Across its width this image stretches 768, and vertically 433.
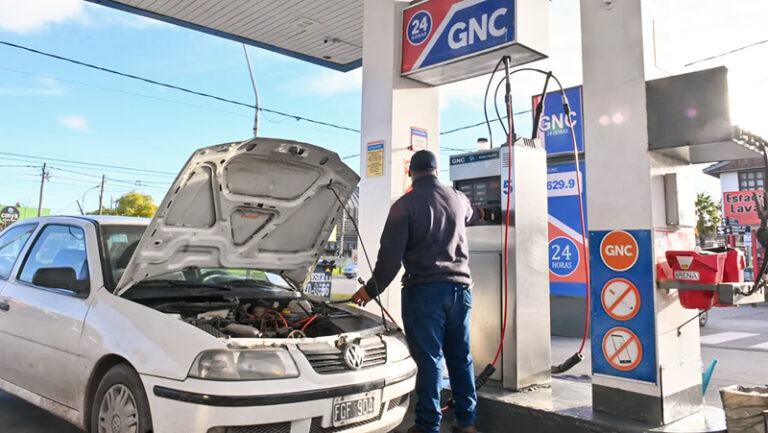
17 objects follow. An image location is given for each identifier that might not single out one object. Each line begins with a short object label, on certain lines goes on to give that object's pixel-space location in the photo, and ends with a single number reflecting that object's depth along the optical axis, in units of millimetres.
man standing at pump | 3402
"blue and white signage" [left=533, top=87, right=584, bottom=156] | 8438
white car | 2584
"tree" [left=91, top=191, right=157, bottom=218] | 38391
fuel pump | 4234
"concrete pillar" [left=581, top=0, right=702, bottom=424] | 3314
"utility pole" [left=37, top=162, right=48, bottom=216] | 41103
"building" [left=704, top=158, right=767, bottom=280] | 21266
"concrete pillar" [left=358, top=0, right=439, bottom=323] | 5020
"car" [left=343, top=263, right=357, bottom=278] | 34241
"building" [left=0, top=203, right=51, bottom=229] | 26269
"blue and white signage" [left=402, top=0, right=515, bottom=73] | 4363
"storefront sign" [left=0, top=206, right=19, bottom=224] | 26244
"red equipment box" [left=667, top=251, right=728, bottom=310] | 3154
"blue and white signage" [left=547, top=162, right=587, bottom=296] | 8352
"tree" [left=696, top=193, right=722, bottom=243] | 34000
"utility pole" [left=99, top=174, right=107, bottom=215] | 45656
